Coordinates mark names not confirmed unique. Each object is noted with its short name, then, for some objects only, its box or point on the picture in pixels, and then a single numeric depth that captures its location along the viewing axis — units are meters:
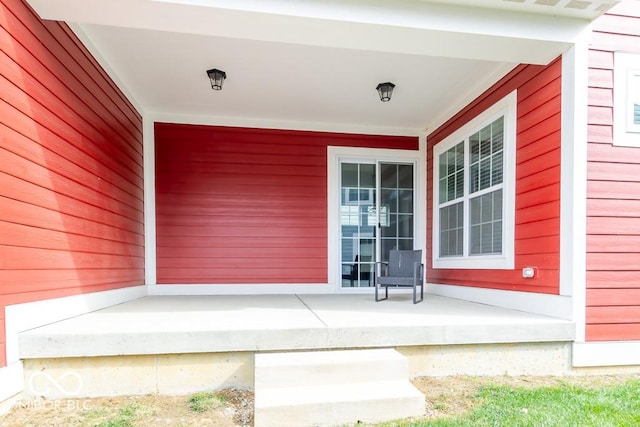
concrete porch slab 2.09
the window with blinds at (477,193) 3.32
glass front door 5.04
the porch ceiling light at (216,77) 3.44
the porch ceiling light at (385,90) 3.73
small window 2.68
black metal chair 3.81
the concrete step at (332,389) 1.82
